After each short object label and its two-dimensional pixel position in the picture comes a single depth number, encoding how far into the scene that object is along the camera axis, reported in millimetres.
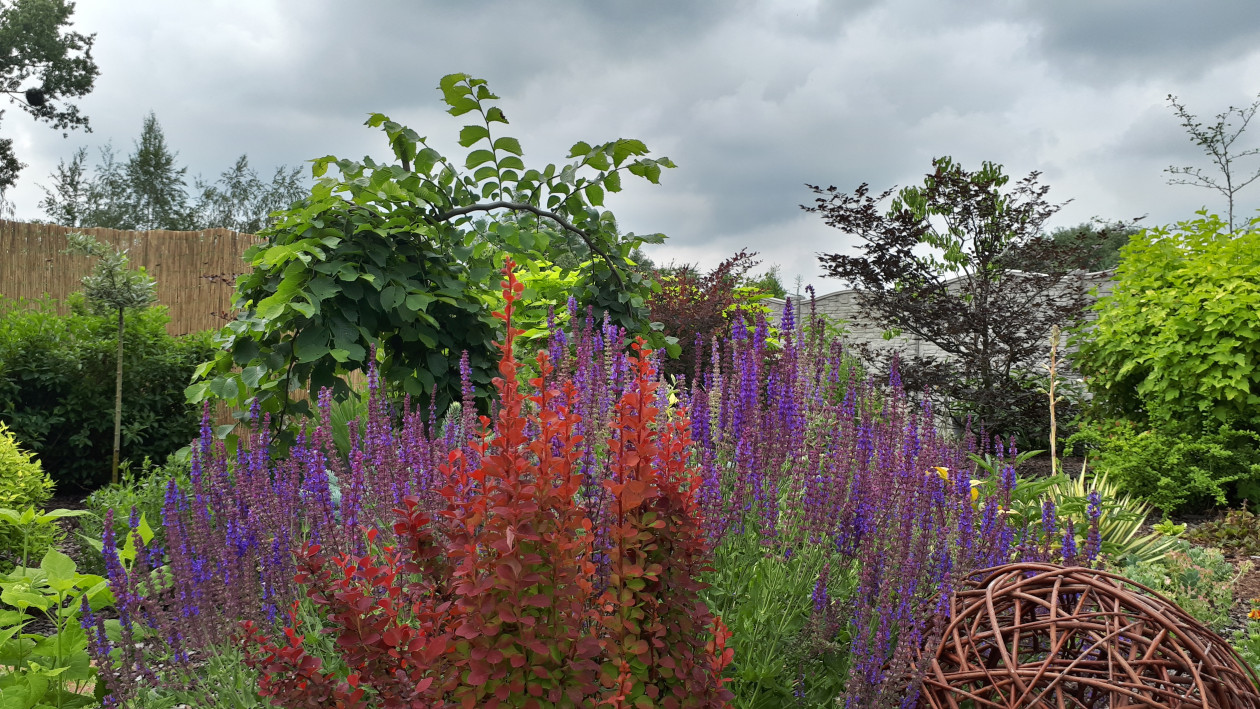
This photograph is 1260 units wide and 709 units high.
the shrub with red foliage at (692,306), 8977
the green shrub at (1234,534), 6234
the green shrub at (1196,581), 3805
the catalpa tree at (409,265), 3723
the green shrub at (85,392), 7309
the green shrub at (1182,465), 7012
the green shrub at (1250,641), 3166
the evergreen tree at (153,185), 27688
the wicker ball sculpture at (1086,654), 1625
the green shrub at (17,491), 4547
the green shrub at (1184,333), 7238
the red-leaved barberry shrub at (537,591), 1315
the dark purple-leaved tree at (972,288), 8797
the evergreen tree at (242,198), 26453
